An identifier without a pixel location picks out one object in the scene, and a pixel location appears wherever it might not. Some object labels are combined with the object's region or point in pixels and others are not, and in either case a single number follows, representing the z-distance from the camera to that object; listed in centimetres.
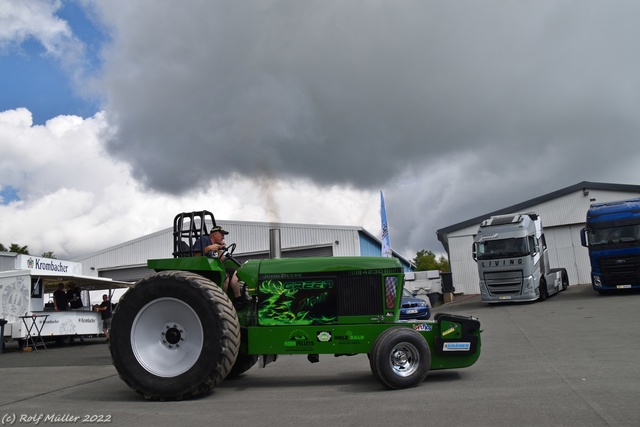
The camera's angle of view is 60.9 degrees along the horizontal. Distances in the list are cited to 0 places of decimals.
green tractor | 641
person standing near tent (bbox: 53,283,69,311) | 1705
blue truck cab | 2011
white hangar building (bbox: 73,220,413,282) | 2844
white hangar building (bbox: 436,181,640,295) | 3088
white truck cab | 2106
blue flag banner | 2258
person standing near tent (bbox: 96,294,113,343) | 1800
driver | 712
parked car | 1666
